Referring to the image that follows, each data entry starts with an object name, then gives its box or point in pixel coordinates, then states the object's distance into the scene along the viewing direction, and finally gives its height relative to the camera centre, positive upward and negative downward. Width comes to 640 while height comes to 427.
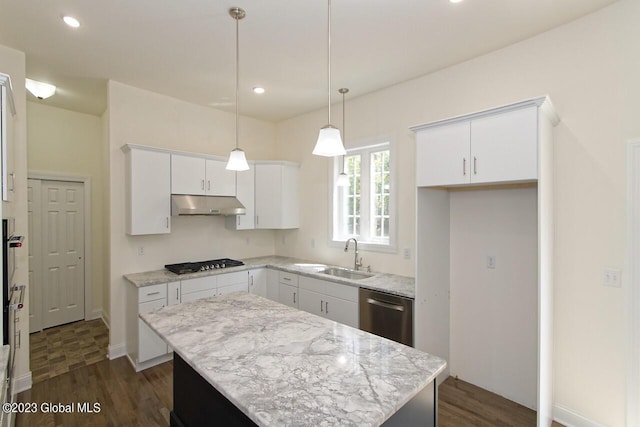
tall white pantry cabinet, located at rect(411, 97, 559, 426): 2.16 -0.31
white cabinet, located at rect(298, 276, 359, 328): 3.21 -0.99
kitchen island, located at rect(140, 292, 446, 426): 1.13 -0.71
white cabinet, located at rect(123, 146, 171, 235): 3.42 +0.22
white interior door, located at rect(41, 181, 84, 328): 4.38 -0.60
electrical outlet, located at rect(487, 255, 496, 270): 2.82 -0.46
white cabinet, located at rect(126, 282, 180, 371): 3.19 -1.23
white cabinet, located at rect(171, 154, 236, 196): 3.72 +0.44
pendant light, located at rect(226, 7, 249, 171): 2.40 +0.39
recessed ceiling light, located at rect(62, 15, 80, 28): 2.35 +1.47
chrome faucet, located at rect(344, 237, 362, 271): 3.82 -0.61
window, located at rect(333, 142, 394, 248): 3.71 +0.16
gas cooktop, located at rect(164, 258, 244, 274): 3.69 -0.70
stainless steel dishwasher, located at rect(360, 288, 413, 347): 2.76 -0.98
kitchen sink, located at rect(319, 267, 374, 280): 3.68 -0.77
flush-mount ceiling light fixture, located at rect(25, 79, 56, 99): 3.38 +1.35
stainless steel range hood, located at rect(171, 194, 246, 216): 3.60 +0.07
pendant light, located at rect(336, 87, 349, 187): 3.74 +0.39
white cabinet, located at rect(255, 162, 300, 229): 4.51 +0.23
